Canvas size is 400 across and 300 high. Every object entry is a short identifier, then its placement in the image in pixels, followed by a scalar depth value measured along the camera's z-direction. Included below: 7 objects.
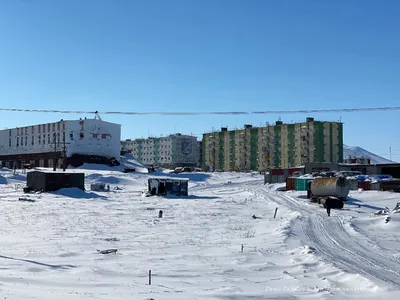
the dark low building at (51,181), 49.34
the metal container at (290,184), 58.22
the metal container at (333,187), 38.84
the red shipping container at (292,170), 80.56
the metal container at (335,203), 34.00
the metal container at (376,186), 51.71
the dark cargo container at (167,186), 49.36
